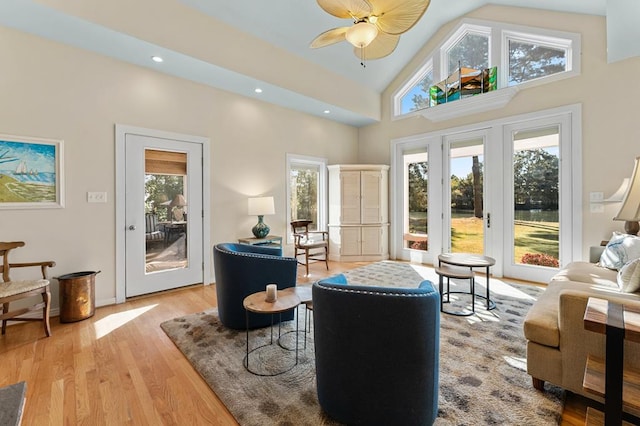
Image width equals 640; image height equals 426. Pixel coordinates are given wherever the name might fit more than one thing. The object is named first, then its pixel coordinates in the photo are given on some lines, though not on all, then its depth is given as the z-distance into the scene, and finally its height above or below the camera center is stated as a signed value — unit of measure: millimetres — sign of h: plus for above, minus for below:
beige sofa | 1633 -774
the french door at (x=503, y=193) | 4070 +317
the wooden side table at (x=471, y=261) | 3188 -559
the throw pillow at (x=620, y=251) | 2818 -400
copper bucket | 3006 -885
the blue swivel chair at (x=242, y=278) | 2686 -623
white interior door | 3699 -3
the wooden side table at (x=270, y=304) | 1981 -660
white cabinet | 5922 +16
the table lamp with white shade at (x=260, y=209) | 4625 +64
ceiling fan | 2166 +1563
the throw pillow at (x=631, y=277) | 2100 -487
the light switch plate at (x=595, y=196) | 3762 +206
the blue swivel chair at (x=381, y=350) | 1368 -684
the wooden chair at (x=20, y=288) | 2535 -666
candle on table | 2123 -600
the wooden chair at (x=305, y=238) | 4996 -494
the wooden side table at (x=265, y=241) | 4468 -437
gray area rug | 1674 -1155
